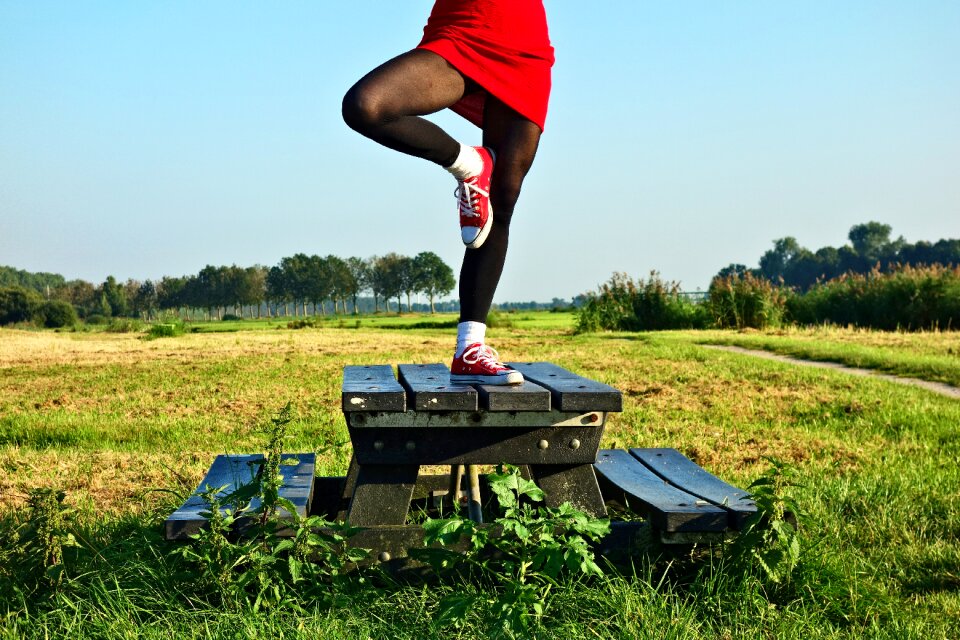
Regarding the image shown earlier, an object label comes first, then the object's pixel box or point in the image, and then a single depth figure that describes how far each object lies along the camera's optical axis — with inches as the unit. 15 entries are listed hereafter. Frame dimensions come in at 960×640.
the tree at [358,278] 4739.2
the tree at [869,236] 5040.4
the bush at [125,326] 1406.5
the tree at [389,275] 4608.8
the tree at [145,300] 4143.7
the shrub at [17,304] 2765.7
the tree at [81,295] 3838.6
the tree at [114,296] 3897.6
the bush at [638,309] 869.2
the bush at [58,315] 2484.0
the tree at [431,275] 4594.0
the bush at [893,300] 769.6
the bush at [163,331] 978.1
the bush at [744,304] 831.1
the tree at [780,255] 5270.7
